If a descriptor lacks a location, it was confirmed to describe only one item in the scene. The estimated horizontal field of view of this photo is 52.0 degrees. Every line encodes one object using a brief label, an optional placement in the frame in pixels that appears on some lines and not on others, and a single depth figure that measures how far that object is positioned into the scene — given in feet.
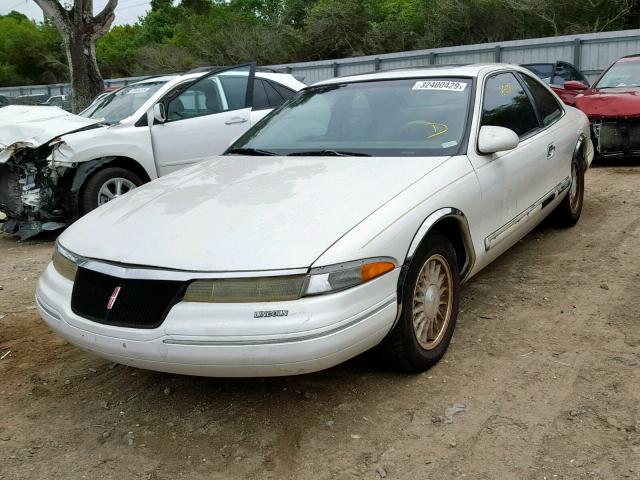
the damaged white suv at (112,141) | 21.74
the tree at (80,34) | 47.42
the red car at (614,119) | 27.55
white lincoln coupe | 8.70
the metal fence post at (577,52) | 65.57
